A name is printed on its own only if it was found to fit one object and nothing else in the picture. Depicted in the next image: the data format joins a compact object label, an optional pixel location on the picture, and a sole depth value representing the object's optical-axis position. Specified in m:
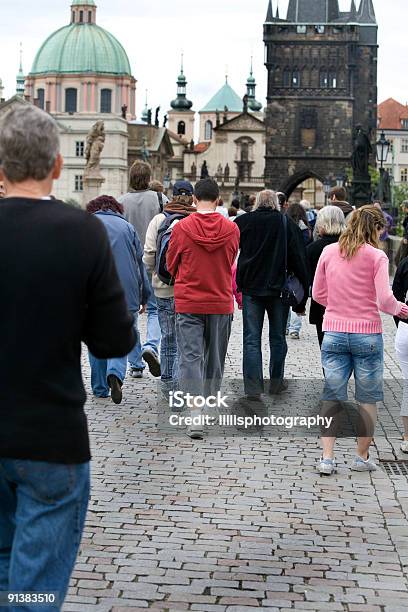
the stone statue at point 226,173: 121.38
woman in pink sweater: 7.72
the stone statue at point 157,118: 123.75
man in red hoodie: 9.04
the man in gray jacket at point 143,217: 11.02
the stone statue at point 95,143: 44.78
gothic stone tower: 86.69
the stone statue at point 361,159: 30.49
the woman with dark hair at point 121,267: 9.72
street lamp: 34.91
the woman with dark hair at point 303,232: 13.75
